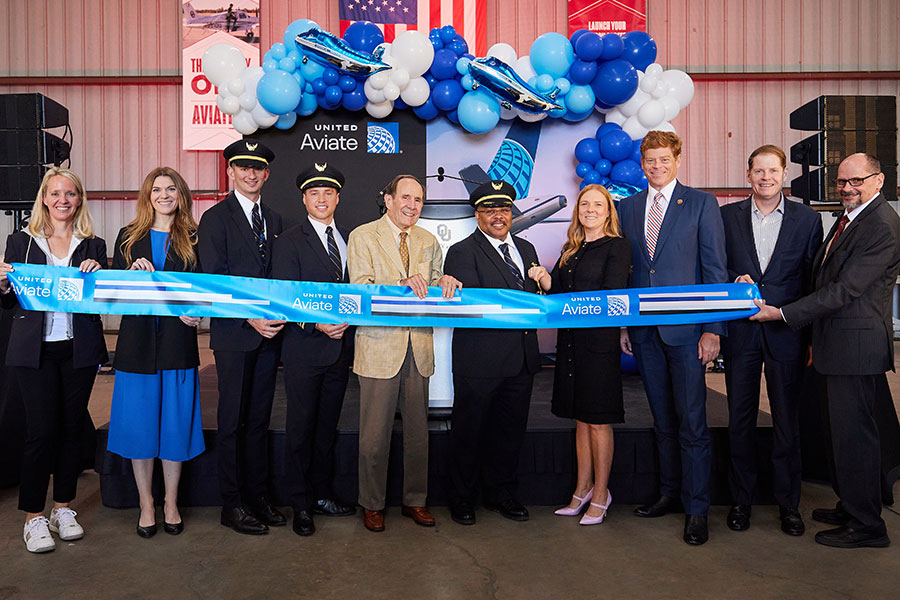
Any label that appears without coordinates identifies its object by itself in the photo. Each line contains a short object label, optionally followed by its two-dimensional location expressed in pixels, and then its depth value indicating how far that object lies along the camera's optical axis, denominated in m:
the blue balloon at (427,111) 5.48
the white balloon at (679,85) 5.39
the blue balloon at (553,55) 5.09
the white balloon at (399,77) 5.08
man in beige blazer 2.98
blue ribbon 2.87
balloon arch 5.04
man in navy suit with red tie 2.94
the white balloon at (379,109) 5.36
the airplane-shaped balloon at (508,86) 4.92
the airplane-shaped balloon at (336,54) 4.82
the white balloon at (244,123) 5.52
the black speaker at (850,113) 5.22
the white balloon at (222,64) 5.44
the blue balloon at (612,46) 5.04
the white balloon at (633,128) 5.46
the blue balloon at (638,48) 5.21
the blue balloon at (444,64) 5.18
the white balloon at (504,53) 5.39
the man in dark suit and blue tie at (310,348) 2.96
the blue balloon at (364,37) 5.18
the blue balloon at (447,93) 5.29
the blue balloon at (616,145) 5.28
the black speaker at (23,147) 4.88
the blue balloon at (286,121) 5.52
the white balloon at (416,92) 5.24
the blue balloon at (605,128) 5.41
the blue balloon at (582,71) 5.10
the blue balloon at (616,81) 5.10
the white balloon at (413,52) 5.04
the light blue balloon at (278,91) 5.05
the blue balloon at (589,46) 5.01
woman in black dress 2.97
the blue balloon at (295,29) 5.15
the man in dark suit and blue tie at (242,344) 2.93
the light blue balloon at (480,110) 5.20
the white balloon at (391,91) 5.12
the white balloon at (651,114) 5.32
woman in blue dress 2.87
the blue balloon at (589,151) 5.46
